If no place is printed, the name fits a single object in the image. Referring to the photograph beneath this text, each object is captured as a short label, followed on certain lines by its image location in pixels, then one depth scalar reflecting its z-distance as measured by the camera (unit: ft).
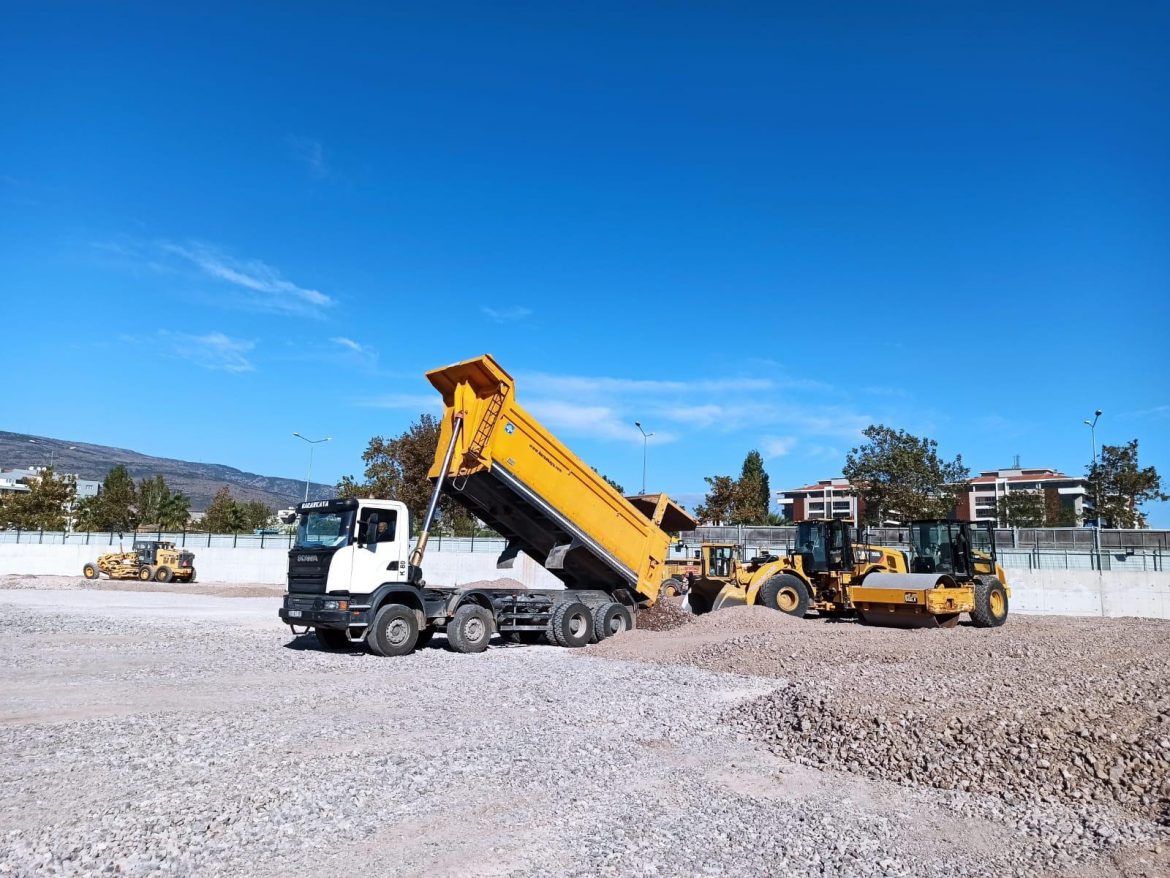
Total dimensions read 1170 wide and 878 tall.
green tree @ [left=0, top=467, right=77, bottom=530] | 194.08
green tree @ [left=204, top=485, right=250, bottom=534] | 236.63
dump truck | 44.29
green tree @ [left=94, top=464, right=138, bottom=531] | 212.43
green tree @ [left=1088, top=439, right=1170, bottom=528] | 142.61
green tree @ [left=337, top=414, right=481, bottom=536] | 148.97
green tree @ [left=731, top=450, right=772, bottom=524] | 166.30
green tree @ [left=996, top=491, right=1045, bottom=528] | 200.03
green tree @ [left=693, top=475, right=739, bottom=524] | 164.76
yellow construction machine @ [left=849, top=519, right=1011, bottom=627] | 57.62
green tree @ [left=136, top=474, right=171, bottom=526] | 226.58
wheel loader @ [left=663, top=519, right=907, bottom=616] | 61.05
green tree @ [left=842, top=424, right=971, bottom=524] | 138.10
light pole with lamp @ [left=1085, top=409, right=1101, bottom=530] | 144.46
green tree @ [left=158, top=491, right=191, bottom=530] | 231.71
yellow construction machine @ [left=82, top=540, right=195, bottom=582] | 126.72
